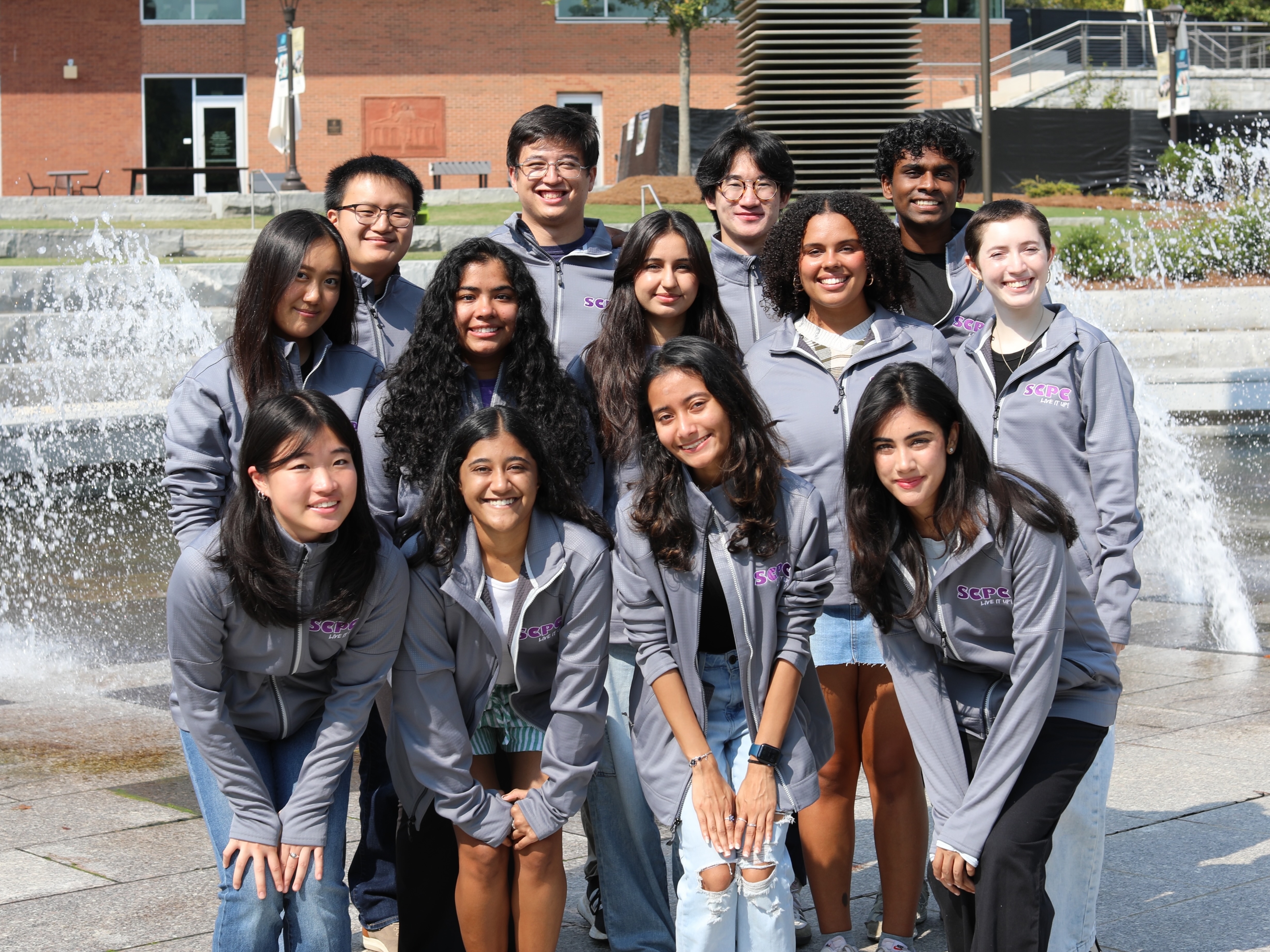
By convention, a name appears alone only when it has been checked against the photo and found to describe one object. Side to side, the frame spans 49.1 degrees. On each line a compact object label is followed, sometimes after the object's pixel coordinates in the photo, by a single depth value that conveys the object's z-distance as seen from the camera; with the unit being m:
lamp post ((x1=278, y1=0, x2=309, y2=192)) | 26.42
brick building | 34.91
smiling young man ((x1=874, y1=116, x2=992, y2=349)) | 4.68
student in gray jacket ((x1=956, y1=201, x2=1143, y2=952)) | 3.77
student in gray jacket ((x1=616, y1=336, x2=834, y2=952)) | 3.47
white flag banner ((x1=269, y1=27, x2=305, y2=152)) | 22.43
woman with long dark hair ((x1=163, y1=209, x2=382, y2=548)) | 3.66
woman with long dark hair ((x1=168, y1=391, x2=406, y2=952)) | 3.29
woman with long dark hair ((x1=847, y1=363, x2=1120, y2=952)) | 3.20
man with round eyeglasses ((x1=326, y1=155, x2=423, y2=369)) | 4.50
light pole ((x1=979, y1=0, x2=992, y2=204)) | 13.54
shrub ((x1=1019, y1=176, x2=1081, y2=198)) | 27.81
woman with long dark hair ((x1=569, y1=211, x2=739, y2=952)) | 3.77
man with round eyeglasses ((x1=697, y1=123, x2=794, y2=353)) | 4.61
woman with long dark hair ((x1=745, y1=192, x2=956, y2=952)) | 3.83
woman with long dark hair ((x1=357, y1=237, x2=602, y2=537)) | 3.79
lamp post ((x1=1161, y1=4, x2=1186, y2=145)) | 26.25
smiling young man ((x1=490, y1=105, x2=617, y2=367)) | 4.51
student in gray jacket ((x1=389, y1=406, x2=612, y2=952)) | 3.46
